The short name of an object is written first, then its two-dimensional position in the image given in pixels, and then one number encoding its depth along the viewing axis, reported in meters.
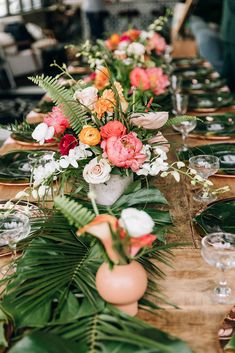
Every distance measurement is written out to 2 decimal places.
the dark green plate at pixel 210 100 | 2.71
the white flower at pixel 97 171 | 1.35
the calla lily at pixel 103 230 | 0.92
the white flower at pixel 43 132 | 1.40
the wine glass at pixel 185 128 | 2.06
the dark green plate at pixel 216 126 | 2.21
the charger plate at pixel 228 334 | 0.94
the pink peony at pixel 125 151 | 1.32
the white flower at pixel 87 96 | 1.42
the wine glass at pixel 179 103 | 2.31
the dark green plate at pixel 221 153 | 1.77
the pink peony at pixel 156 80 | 2.57
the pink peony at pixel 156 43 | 3.12
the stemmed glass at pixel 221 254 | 1.05
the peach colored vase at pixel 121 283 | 0.96
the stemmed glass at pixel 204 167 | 1.59
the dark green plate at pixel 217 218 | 1.37
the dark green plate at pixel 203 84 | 3.17
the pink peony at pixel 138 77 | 2.47
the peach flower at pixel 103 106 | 1.39
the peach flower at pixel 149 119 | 1.41
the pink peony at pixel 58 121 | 1.43
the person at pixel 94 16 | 8.39
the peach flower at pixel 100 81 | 2.45
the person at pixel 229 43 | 4.64
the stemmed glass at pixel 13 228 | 1.22
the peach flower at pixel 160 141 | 1.46
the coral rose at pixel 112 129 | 1.33
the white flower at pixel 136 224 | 0.91
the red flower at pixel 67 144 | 1.41
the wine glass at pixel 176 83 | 2.65
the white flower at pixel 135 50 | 2.75
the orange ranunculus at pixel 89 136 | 1.33
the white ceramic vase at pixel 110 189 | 1.43
